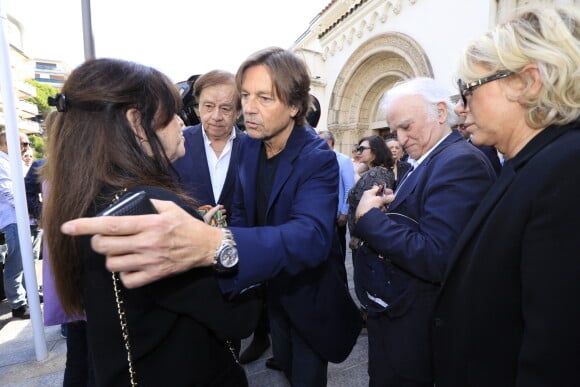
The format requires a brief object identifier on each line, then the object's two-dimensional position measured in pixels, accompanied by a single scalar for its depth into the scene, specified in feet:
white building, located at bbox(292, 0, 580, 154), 23.65
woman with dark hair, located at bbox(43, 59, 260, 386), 2.62
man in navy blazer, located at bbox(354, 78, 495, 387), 4.23
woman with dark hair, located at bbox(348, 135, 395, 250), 6.23
